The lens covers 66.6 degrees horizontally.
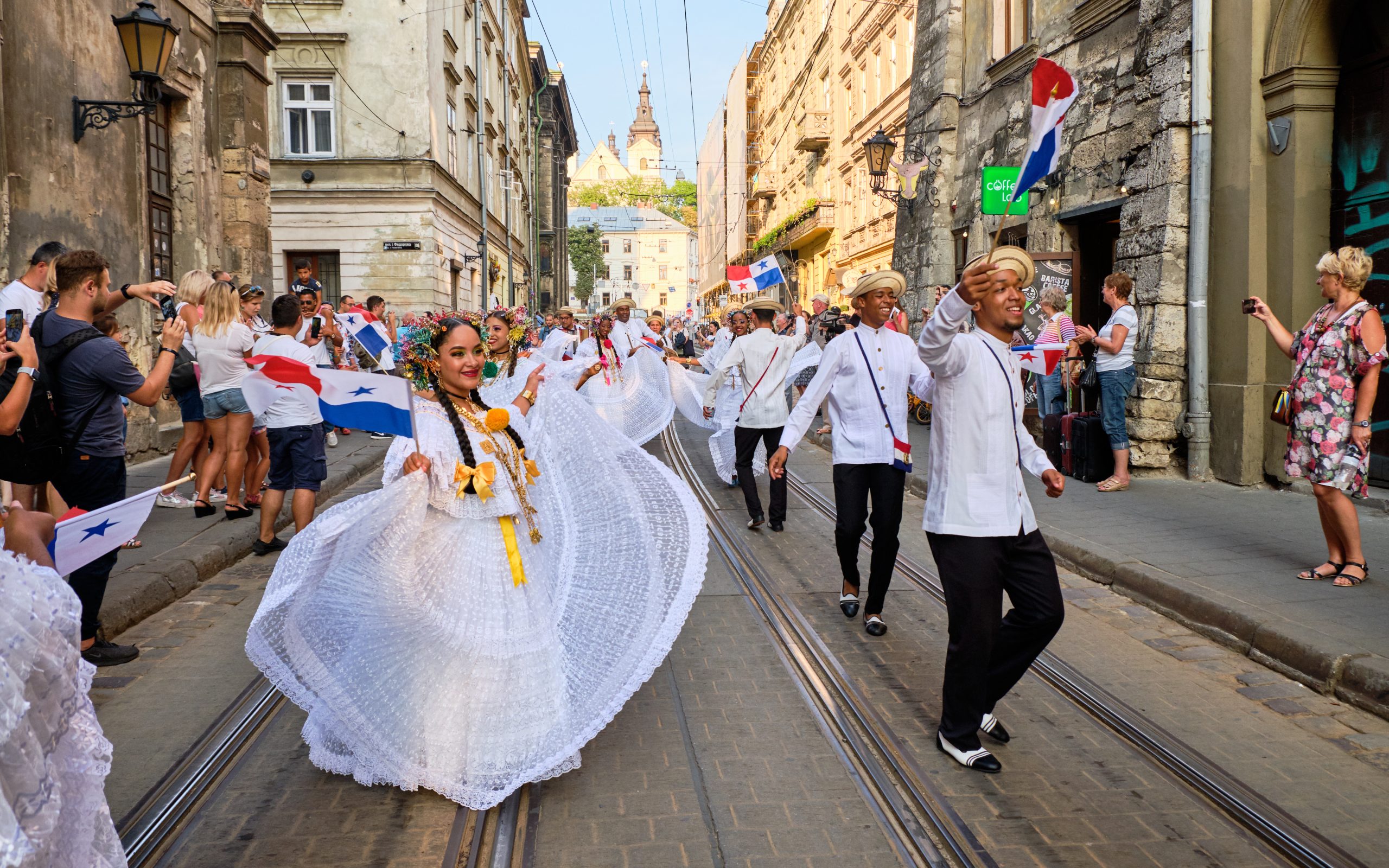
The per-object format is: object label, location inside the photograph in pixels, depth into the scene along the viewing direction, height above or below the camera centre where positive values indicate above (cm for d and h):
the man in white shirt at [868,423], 579 -33
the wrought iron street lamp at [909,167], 1722 +327
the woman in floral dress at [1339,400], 598 -22
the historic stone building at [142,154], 1004 +252
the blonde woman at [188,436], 877 -55
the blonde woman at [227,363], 814 +5
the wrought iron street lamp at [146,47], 976 +302
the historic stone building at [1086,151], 1030 +254
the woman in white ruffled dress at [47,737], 189 -71
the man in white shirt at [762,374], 904 -7
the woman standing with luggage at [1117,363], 977 +0
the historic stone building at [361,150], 2653 +554
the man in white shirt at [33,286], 625 +51
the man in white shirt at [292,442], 719 -51
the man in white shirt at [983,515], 390 -56
